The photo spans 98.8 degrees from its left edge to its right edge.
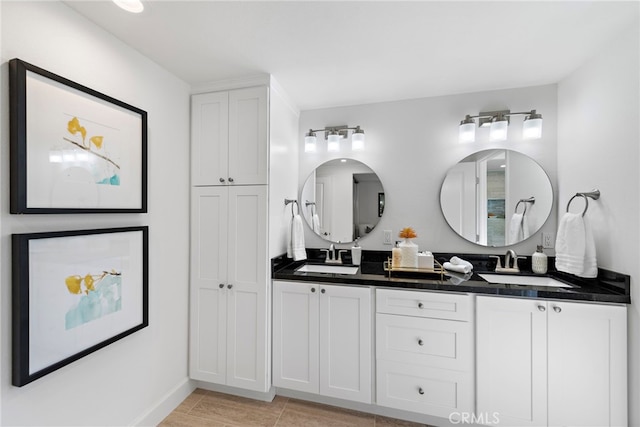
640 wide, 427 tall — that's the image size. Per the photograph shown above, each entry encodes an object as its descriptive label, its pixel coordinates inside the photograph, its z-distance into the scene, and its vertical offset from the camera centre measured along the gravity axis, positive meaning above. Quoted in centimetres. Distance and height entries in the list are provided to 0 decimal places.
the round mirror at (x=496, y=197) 215 +13
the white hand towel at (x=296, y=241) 228 -24
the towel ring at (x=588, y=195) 171 +11
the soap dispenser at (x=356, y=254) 237 -36
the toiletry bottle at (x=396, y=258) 209 -34
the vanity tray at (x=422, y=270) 192 -42
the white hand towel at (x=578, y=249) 168 -22
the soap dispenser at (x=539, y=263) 199 -36
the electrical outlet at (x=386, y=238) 245 -22
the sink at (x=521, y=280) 196 -49
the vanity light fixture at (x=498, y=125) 209 +69
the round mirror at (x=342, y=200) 249 +12
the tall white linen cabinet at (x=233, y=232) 198 -14
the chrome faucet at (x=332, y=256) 244 -39
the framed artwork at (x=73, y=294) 113 -40
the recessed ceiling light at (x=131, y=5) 129 +99
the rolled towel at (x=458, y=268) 199 -40
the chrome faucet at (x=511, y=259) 208 -36
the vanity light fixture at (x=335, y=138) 247 +69
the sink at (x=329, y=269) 226 -48
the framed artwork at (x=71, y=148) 112 +32
